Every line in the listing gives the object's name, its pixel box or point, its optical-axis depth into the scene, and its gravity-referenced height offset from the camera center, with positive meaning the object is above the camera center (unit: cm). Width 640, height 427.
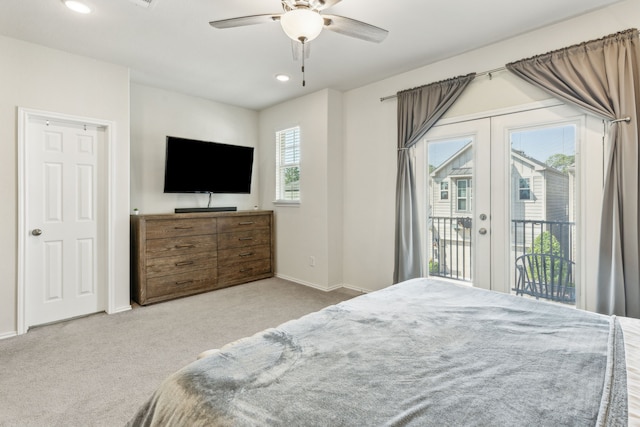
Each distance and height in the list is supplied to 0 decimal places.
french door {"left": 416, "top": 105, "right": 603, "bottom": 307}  256 +12
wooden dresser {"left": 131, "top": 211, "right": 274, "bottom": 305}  365 -54
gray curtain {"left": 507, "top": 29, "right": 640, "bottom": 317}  224 +38
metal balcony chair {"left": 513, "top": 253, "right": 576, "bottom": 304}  267 -59
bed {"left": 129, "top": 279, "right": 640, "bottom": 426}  83 -52
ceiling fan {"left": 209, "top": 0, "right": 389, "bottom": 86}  180 +117
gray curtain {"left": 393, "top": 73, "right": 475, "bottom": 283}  341 +36
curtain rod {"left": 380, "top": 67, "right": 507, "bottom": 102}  291 +130
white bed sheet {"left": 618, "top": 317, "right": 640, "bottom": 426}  82 -51
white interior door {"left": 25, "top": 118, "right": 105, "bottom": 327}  302 -12
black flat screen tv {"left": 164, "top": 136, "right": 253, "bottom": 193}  406 +60
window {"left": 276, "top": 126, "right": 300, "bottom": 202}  468 +69
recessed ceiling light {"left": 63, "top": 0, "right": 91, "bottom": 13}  233 +153
